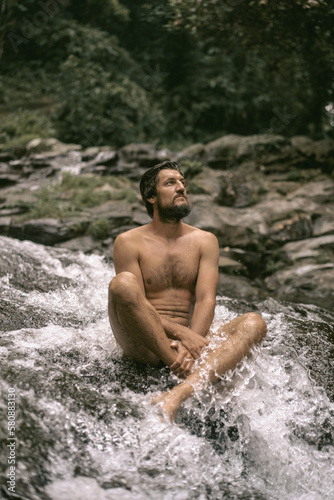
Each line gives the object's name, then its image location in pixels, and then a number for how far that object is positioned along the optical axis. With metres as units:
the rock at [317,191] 8.72
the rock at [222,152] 10.84
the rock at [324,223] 7.61
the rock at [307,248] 7.07
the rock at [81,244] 7.29
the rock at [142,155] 10.51
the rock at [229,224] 7.65
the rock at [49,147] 10.31
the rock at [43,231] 7.43
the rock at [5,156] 9.83
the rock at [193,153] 10.81
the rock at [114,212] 7.89
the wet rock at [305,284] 6.08
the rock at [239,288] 6.34
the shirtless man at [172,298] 2.89
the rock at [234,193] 9.34
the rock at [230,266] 6.85
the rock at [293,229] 7.80
